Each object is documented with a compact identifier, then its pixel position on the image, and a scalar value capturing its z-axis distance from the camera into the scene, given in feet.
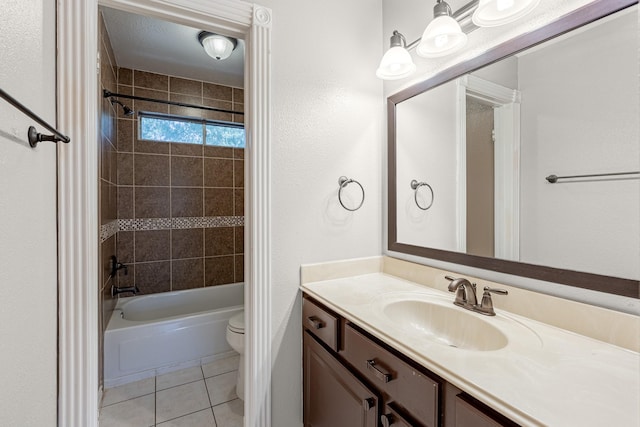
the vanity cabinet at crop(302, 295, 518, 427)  2.27
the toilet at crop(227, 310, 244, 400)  6.12
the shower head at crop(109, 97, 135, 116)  7.49
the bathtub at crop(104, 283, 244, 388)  6.59
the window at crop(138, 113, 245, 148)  8.87
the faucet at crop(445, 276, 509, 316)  3.44
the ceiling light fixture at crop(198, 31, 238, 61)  6.72
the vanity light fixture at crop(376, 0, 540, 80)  3.22
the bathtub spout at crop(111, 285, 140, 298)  7.78
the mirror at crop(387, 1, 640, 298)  2.72
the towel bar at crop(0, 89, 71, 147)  1.84
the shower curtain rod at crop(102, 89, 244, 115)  6.61
